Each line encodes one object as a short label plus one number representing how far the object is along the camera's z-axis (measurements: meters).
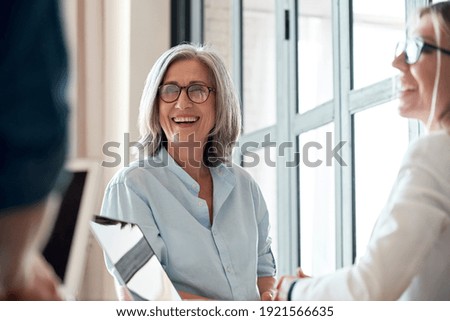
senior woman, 2.92
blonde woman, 2.57
